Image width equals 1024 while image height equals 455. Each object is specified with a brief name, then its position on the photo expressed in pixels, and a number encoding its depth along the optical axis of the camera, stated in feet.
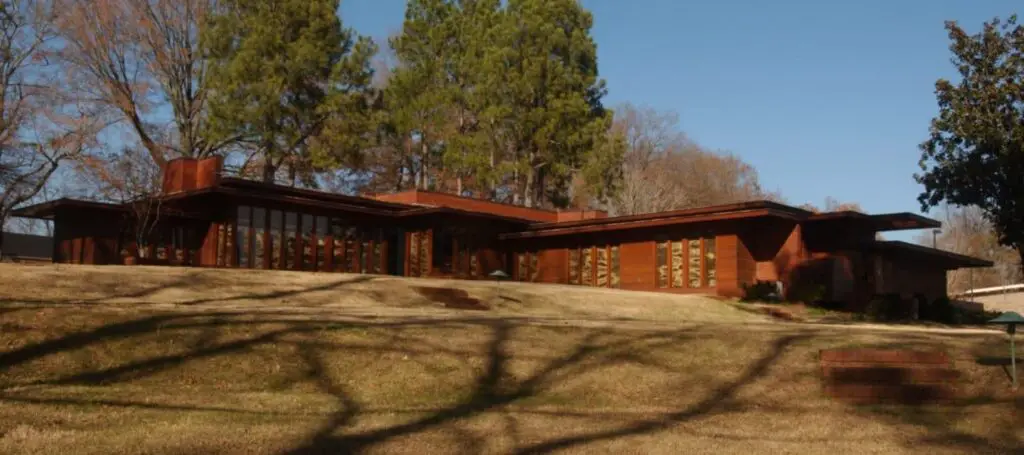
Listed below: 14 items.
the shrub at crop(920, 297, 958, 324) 92.68
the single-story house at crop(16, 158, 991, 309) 92.99
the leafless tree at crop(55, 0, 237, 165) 119.44
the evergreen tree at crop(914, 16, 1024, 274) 96.07
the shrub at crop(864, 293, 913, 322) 86.48
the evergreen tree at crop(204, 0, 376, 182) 116.78
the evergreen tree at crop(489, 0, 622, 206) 129.90
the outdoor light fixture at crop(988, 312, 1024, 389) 38.04
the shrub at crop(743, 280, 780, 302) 92.17
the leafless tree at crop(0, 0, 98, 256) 104.37
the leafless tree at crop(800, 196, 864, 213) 244.83
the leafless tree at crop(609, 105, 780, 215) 173.06
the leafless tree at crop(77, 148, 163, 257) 88.38
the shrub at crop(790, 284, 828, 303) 90.74
